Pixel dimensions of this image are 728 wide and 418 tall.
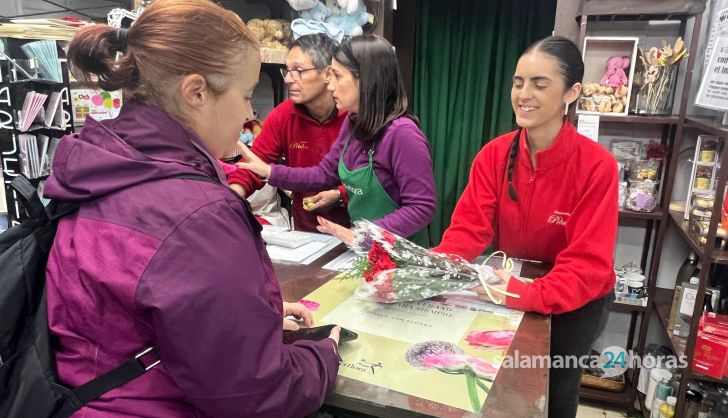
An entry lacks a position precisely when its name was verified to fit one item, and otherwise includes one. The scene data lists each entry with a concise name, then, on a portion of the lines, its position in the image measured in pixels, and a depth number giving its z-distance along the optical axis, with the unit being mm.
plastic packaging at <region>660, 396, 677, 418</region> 2283
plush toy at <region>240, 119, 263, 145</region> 2686
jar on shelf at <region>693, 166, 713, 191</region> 2221
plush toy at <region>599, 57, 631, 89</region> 2381
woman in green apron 1753
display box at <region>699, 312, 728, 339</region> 2043
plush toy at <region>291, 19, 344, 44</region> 2316
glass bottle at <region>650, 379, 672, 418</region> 2354
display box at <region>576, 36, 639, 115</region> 2363
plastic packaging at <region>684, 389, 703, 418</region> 2174
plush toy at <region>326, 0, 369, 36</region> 2549
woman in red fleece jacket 1374
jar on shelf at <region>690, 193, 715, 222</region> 2141
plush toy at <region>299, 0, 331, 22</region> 2490
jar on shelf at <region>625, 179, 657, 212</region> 2402
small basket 2617
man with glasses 2189
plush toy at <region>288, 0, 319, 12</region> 2360
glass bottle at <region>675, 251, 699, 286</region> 2352
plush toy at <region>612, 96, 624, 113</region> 2371
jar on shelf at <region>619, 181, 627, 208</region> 2477
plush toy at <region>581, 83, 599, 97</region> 2402
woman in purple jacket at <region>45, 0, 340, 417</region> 716
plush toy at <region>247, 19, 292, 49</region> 2461
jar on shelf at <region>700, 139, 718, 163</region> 2205
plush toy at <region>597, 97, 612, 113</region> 2377
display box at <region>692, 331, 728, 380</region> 2018
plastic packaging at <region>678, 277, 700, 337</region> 2195
